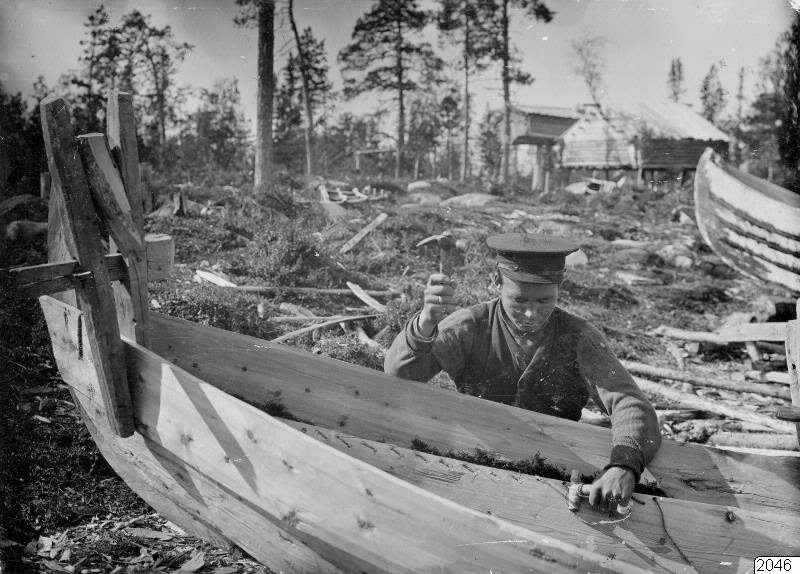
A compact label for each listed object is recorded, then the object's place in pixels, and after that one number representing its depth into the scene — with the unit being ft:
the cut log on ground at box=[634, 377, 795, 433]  11.03
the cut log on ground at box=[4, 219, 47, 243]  13.40
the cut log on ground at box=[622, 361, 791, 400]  12.38
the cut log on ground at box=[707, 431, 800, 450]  10.31
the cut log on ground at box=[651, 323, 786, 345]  13.89
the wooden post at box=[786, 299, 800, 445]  7.35
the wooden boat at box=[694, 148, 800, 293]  17.69
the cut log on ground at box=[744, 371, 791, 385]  13.37
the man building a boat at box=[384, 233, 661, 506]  7.78
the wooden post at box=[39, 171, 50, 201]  11.96
